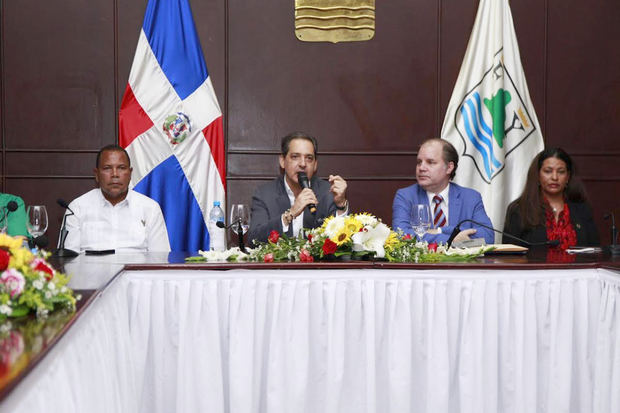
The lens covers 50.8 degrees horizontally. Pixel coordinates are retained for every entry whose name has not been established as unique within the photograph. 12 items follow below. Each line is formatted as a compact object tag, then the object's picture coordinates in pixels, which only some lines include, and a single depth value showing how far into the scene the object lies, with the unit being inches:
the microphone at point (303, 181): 117.2
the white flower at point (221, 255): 98.9
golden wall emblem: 187.2
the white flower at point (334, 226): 97.8
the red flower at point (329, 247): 96.1
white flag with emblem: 177.0
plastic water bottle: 119.2
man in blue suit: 136.1
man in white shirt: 137.3
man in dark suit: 132.0
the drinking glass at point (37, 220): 103.4
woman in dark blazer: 140.6
